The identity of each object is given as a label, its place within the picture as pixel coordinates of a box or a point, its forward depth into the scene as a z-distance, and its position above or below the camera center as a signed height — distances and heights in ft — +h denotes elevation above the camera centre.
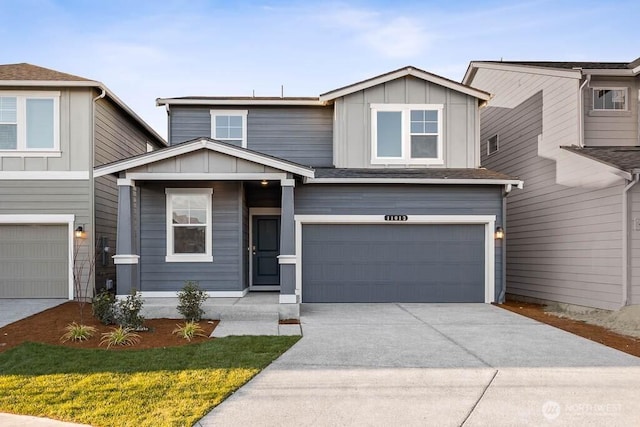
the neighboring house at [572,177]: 31.04 +2.60
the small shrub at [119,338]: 22.49 -6.28
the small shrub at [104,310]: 27.14 -5.79
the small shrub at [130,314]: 25.76 -5.80
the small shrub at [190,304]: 28.37 -5.69
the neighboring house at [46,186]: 36.37 +1.90
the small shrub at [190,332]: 24.05 -6.37
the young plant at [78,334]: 23.43 -6.25
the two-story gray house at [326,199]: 31.14 +0.97
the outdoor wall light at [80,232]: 35.88 -1.73
